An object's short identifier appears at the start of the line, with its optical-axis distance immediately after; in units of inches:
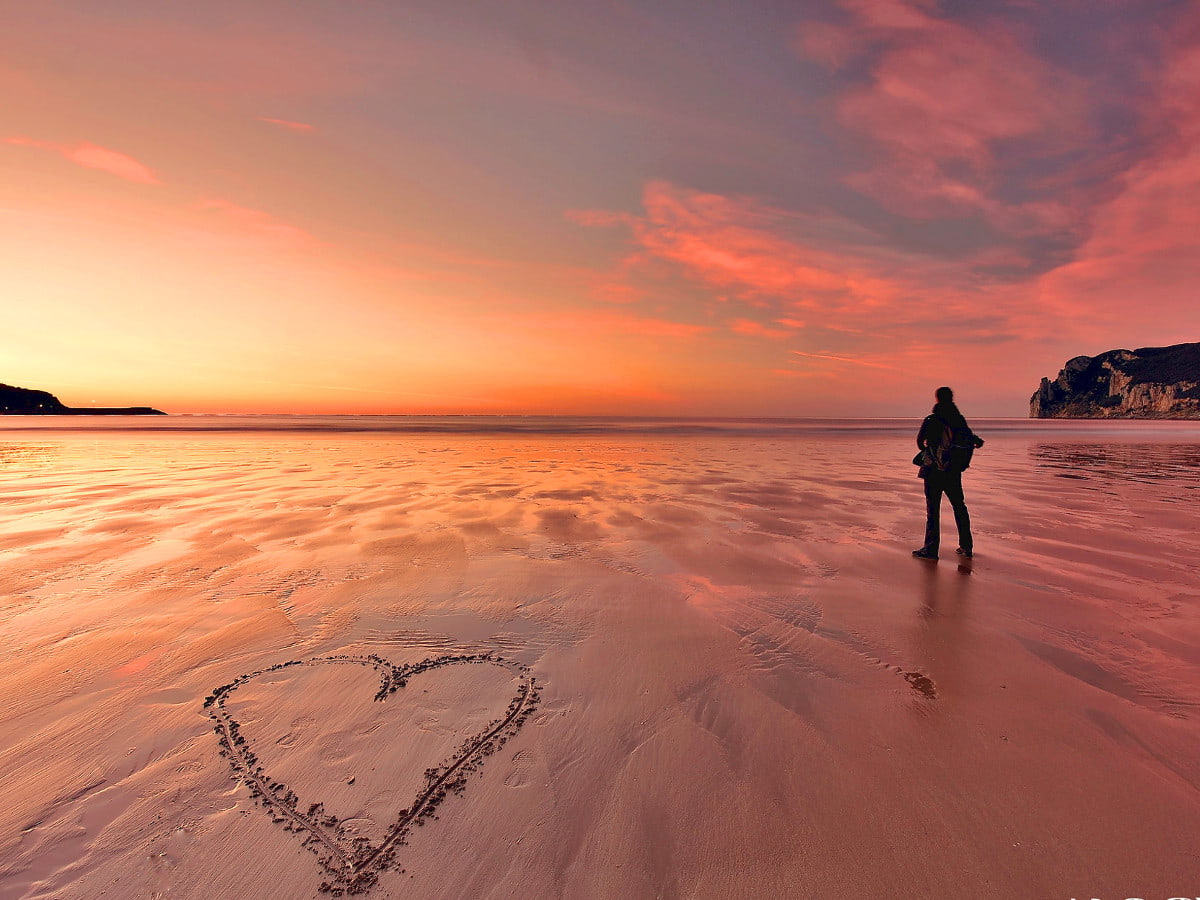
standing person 280.1
